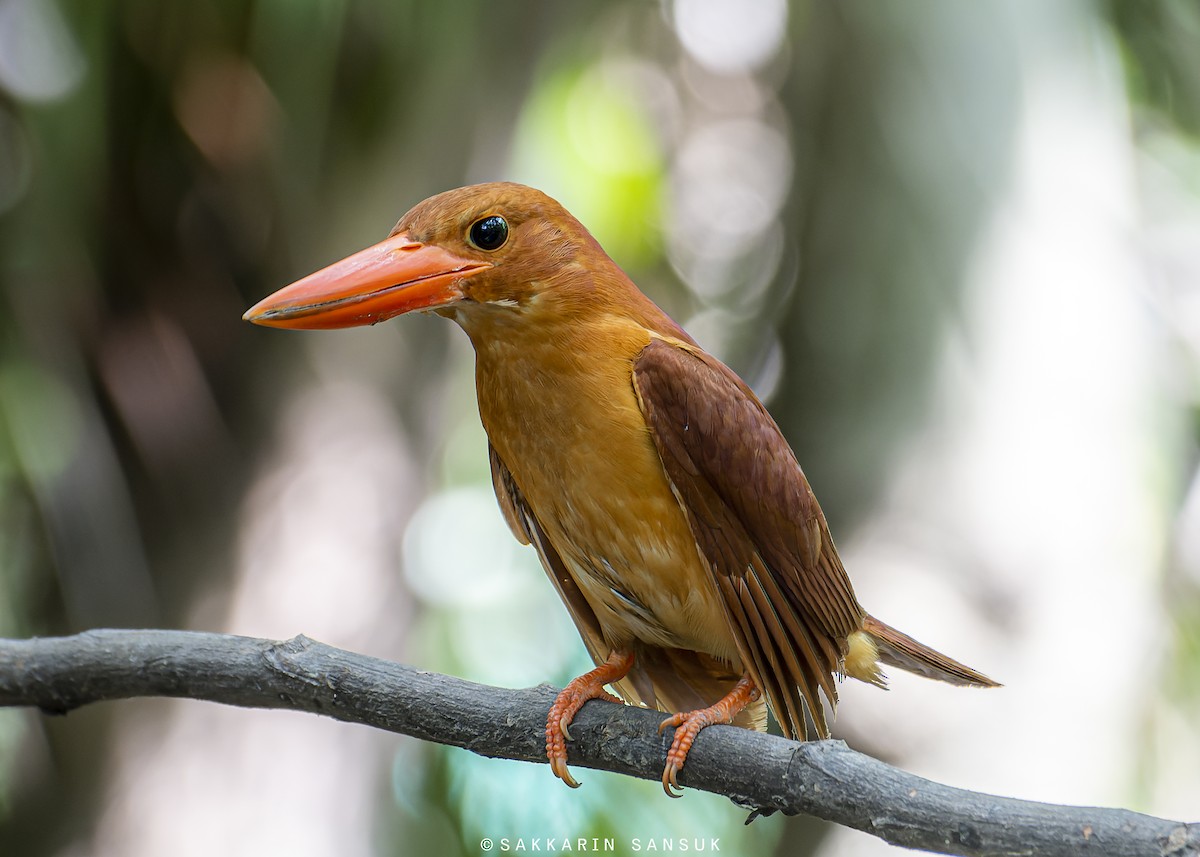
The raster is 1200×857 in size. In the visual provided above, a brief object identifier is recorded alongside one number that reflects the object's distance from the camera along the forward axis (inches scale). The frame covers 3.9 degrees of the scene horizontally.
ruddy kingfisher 172.2
